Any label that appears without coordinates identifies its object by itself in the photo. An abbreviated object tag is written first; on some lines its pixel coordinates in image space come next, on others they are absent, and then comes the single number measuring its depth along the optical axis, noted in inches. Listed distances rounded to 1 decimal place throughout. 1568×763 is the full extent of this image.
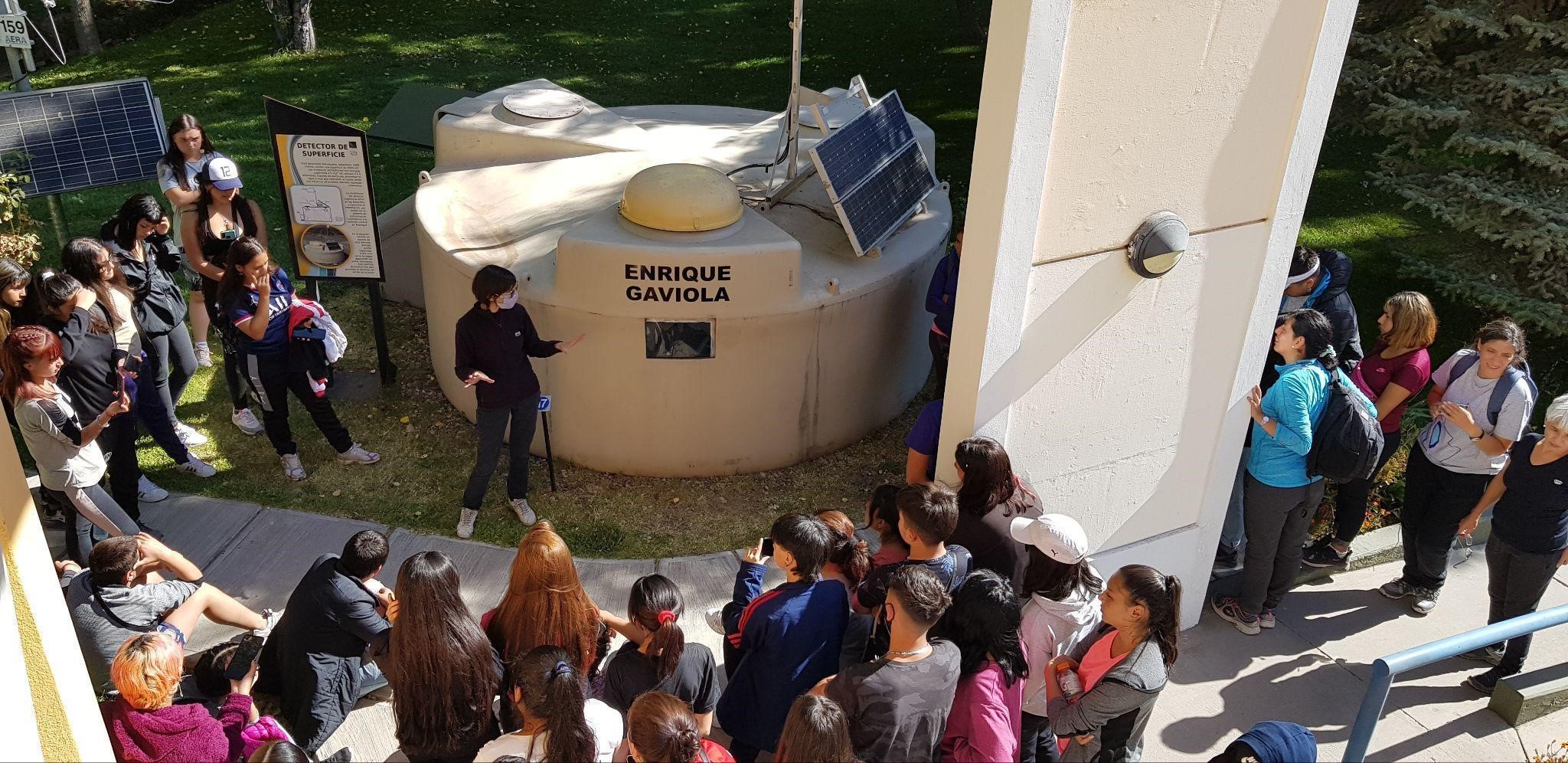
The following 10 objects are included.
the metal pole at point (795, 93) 292.8
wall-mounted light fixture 199.5
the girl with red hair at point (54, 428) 219.5
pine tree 343.0
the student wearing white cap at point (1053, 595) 176.9
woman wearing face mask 246.2
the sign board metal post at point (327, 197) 303.0
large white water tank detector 275.3
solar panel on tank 295.1
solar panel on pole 335.9
